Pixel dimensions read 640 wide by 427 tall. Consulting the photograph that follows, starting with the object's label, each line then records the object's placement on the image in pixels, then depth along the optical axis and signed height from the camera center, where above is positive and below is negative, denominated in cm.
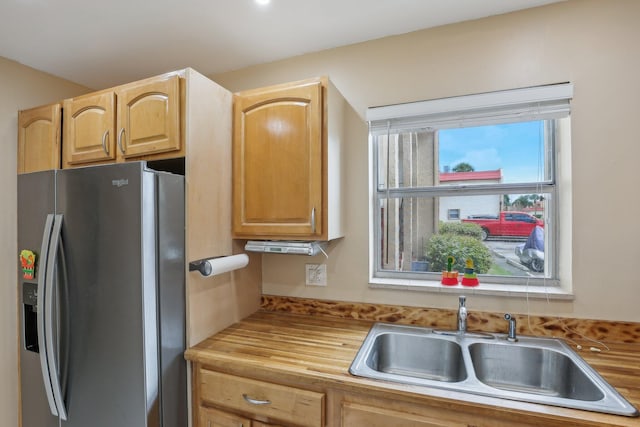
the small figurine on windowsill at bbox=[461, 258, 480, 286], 156 -31
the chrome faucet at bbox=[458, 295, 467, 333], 145 -47
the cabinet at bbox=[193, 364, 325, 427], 114 -73
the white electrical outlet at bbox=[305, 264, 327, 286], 183 -35
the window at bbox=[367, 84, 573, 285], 152 +17
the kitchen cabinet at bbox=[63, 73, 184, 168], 140 +47
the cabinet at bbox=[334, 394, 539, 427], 95 -66
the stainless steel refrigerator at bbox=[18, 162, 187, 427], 121 -33
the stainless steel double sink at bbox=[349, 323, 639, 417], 107 -61
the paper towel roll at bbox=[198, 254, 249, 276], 133 -22
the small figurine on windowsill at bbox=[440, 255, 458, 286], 159 -31
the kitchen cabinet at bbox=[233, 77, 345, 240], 147 +27
